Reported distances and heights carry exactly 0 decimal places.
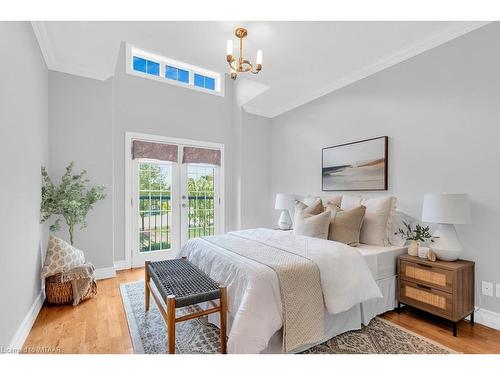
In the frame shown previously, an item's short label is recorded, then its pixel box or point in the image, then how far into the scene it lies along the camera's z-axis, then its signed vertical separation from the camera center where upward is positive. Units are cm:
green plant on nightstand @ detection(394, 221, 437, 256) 241 -52
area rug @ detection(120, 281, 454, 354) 183 -122
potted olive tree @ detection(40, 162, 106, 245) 276 -19
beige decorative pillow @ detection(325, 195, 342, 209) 328 -22
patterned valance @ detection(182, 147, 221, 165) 445 +50
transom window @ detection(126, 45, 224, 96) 408 +195
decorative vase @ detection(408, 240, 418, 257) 240 -61
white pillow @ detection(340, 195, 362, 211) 306 -22
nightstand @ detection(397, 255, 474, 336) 206 -88
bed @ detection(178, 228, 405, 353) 160 -77
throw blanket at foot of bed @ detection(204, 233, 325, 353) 168 -80
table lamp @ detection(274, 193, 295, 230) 409 -40
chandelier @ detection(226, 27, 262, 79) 219 +115
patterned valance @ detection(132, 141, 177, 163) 399 +52
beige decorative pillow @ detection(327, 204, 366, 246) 265 -45
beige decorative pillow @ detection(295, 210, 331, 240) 270 -45
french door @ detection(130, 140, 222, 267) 406 -40
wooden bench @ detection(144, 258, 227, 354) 164 -76
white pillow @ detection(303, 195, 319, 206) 368 -24
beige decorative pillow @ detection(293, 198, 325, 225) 303 -31
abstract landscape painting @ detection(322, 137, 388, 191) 303 +24
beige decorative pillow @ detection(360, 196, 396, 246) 270 -43
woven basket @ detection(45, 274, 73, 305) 253 -110
